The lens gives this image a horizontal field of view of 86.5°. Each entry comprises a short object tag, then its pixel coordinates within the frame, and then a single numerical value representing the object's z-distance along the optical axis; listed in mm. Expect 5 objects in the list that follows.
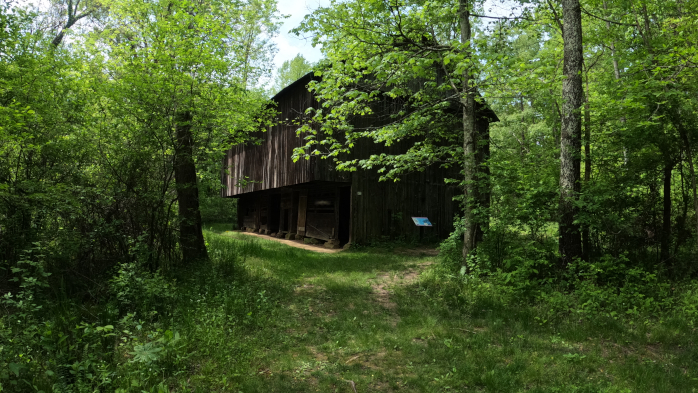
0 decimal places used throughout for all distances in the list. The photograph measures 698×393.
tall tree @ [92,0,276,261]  6250
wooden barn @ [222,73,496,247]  13883
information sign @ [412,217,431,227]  13401
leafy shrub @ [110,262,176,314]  5078
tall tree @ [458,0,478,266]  7423
